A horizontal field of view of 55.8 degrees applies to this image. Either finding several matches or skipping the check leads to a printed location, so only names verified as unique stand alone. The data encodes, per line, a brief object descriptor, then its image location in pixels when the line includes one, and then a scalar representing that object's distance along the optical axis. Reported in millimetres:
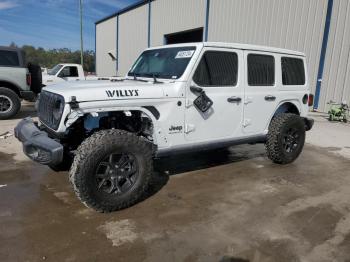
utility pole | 32203
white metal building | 11414
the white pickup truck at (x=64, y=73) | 14523
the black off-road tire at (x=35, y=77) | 10305
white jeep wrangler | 3629
